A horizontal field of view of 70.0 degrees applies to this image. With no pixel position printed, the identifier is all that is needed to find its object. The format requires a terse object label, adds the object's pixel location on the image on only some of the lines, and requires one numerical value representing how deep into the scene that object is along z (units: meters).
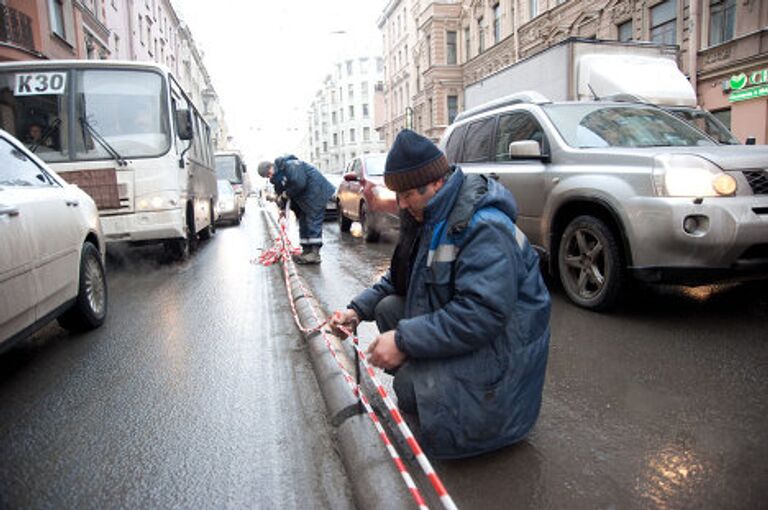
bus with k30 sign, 7.57
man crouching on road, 2.09
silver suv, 3.89
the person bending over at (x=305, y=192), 8.18
